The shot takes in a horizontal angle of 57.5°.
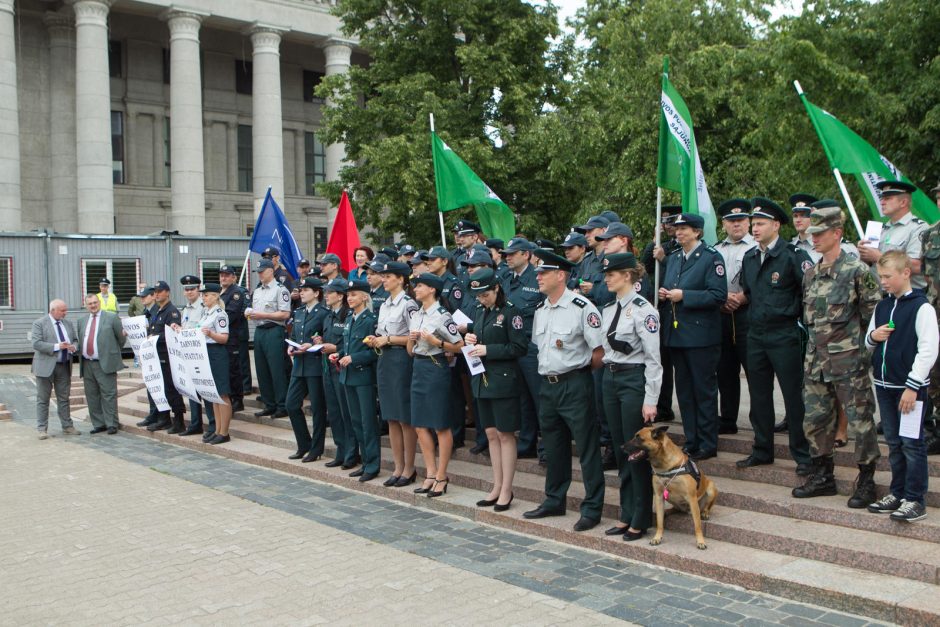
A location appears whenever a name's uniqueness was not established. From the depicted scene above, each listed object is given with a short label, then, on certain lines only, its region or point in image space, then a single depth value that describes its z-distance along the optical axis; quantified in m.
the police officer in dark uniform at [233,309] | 12.89
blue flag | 14.30
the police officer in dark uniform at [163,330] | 13.15
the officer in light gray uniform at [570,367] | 7.10
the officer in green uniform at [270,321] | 12.05
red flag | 14.25
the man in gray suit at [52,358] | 13.47
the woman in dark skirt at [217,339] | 11.96
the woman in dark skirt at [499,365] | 7.73
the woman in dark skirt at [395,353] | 8.82
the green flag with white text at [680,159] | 8.62
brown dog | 6.48
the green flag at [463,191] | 11.84
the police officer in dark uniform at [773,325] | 7.20
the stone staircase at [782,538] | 5.53
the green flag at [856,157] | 8.20
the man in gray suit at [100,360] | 13.80
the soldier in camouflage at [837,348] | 6.52
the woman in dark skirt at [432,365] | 8.41
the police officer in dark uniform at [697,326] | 7.64
